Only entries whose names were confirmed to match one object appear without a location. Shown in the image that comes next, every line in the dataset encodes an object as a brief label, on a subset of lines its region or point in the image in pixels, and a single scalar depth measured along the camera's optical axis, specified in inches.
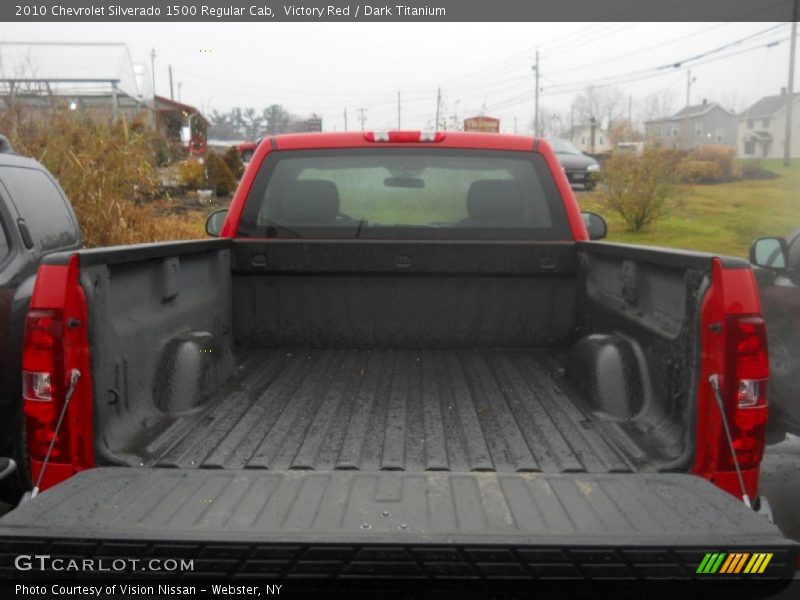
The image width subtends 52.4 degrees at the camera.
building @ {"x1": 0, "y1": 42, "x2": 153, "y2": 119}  488.9
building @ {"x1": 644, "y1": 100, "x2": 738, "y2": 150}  2968.0
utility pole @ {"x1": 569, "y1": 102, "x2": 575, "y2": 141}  3110.2
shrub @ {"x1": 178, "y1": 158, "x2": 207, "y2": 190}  725.3
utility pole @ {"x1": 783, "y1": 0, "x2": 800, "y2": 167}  1002.9
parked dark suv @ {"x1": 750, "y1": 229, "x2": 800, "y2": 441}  201.2
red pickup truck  81.1
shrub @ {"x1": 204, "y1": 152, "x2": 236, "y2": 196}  807.1
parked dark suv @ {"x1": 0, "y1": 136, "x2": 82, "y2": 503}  174.6
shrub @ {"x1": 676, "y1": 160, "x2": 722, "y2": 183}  1121.6
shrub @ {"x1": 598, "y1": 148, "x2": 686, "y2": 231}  706.8
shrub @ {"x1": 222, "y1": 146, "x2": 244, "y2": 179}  948.3
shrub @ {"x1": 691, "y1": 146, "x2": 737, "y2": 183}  1242.0
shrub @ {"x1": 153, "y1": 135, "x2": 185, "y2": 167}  587.2
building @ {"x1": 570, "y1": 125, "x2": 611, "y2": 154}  3425.2
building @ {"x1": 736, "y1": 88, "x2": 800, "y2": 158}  1461.6
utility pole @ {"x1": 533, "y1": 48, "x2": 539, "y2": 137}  1929.8
